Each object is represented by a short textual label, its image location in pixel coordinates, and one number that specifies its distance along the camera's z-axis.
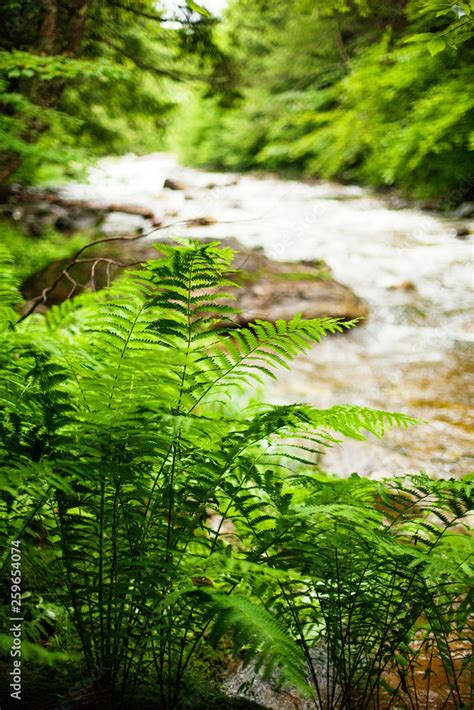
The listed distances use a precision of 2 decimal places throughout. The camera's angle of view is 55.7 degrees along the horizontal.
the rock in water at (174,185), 16.52
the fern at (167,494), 1.30
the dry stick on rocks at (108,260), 2.56
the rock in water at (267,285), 6.67
